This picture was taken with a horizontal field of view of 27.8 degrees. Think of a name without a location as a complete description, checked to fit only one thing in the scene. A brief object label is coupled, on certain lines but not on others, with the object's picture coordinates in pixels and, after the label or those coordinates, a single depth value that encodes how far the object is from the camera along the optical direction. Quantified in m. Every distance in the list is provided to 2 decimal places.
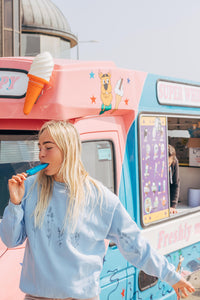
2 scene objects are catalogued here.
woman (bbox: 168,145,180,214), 5.27
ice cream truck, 2.96
